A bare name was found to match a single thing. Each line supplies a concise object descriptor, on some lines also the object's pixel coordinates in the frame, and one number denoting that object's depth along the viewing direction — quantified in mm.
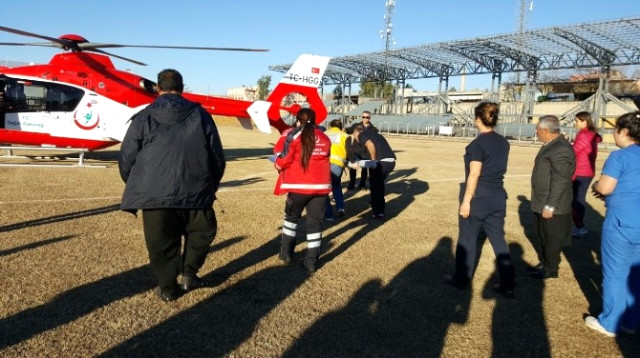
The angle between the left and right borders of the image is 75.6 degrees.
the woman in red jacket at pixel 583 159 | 6152
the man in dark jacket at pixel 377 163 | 7266
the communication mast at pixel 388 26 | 53406
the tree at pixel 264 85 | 89000
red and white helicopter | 11164
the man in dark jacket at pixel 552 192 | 4465
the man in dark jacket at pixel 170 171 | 3469
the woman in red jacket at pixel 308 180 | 4508
